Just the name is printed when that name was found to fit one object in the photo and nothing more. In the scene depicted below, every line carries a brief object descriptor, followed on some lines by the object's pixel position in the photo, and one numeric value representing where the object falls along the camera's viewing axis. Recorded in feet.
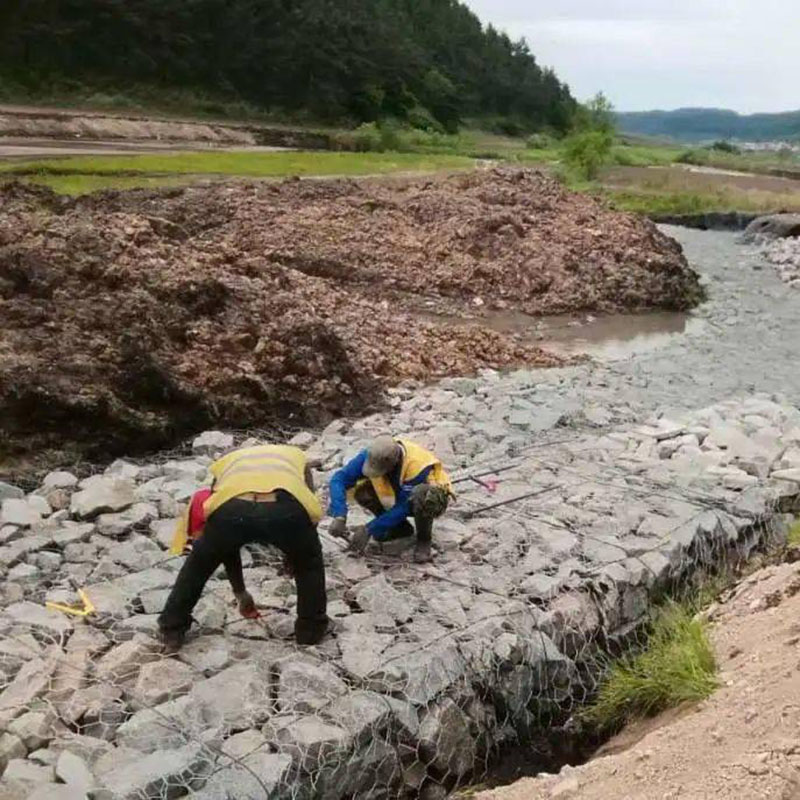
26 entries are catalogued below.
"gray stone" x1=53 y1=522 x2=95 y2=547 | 23.54
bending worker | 17.90
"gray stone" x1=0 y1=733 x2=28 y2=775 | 15.99
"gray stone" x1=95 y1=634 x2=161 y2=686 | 18.07
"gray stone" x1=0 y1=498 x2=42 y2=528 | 24.54
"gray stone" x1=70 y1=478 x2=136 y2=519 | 25.18
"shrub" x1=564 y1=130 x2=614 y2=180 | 152.15
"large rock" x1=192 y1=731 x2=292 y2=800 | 15.47
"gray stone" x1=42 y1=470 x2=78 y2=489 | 27.43
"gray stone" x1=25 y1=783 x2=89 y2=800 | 15.01
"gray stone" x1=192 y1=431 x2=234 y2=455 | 31.35
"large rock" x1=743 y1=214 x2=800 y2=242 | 110.22
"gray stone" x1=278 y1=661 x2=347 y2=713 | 17.58
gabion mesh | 16.43
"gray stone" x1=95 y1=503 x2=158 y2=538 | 24.39
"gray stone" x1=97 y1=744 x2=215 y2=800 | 15.23
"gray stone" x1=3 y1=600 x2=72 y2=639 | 19.38
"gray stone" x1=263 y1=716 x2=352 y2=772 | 16.42
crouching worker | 21.94
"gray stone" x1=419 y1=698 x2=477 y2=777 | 17.97
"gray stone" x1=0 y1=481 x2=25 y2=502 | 26.43
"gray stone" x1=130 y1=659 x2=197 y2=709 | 17.48
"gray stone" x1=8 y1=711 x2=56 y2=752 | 16.24
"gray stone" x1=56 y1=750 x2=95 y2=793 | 15.33
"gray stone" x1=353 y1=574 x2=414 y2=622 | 20.86
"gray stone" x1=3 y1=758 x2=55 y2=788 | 15.38
